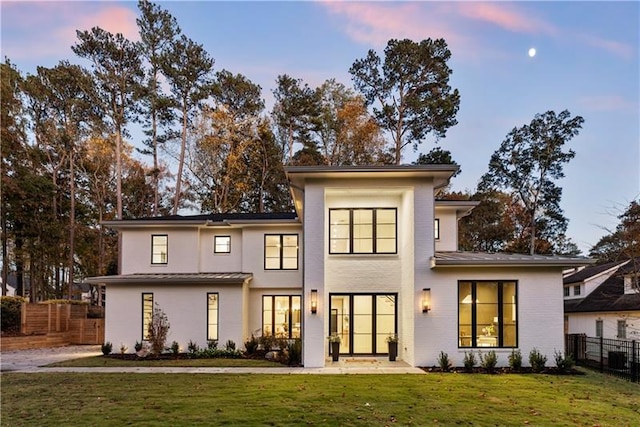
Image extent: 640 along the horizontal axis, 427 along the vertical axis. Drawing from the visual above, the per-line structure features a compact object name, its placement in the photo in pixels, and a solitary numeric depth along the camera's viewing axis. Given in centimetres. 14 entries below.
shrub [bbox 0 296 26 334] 2078
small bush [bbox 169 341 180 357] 1546
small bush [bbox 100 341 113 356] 1582
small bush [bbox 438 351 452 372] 1188
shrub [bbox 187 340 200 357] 1553
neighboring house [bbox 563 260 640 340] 2012
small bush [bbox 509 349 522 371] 1193
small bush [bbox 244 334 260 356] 1563
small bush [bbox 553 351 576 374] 1174
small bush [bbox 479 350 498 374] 1178
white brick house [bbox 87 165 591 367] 1245
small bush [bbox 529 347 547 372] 1184
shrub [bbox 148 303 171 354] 1493
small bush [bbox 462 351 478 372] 1176
